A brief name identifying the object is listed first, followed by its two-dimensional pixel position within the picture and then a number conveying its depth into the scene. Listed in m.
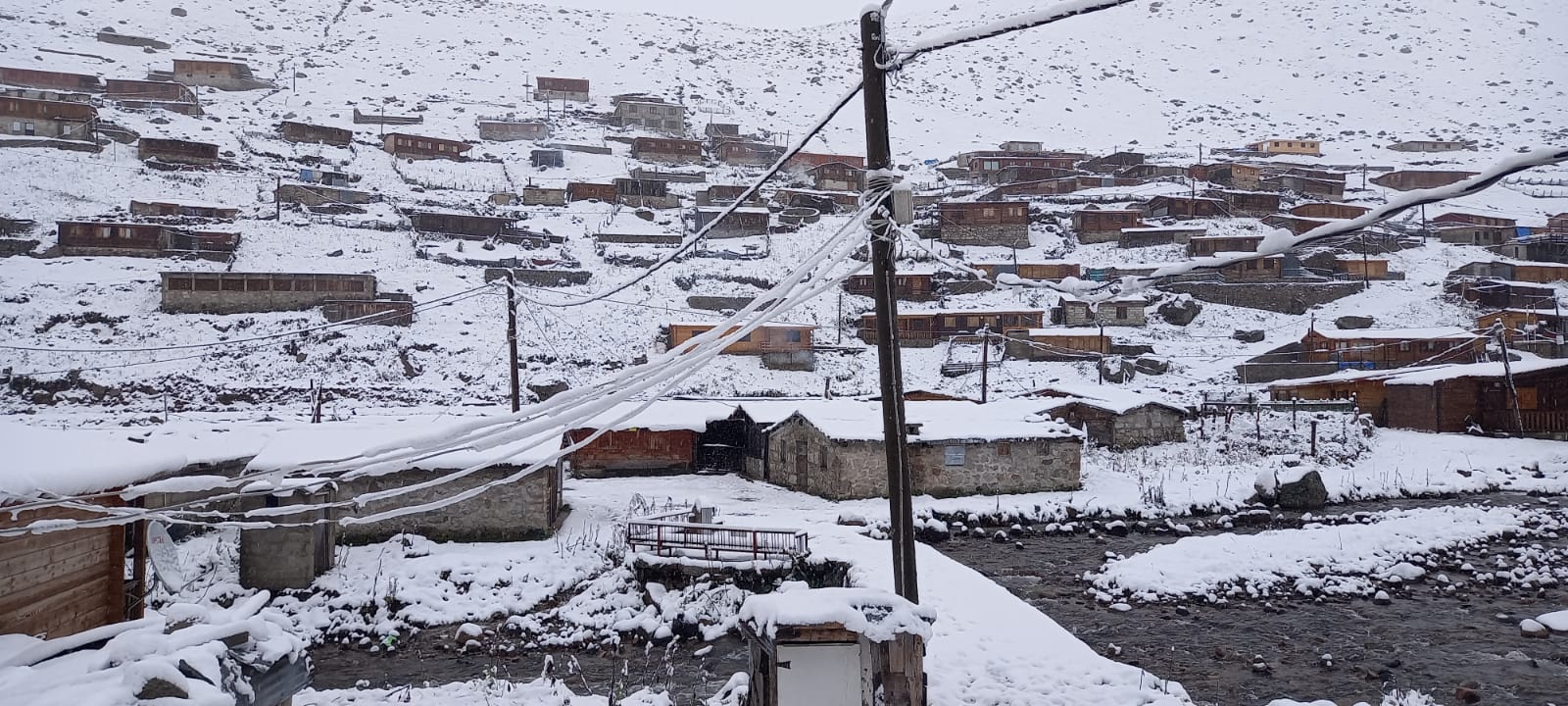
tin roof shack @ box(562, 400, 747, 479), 28.56
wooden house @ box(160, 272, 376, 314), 40.01
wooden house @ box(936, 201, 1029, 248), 58.97
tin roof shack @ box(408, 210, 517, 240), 53.34
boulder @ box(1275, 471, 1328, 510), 23.39
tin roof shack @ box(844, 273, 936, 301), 50.41
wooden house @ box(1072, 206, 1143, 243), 58.41
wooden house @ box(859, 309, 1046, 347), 45.81
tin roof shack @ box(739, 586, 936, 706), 6.79
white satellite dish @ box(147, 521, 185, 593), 9.17
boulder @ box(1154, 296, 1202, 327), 47.52
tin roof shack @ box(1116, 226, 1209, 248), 56.03
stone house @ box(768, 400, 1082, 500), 24.12
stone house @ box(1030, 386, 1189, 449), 30.81
